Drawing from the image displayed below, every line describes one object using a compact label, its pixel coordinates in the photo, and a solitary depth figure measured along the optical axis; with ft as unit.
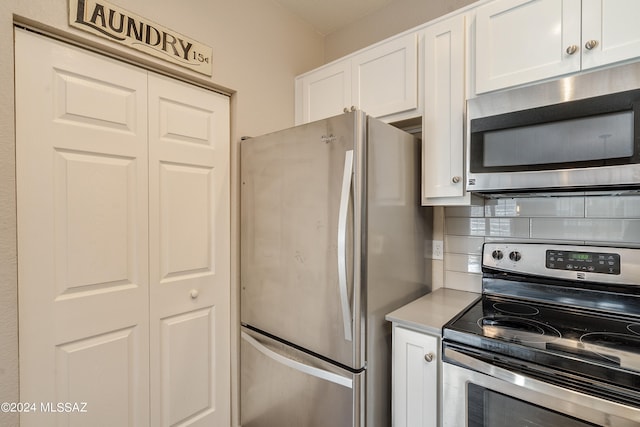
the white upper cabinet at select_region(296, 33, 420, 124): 5.21
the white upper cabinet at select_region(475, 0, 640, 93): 3.58
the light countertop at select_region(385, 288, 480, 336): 4.15
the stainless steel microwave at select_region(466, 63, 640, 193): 3.45
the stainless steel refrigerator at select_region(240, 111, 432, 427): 4.20
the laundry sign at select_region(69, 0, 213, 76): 4.09
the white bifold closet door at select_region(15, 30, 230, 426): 3.90
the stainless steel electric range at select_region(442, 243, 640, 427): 2.96
